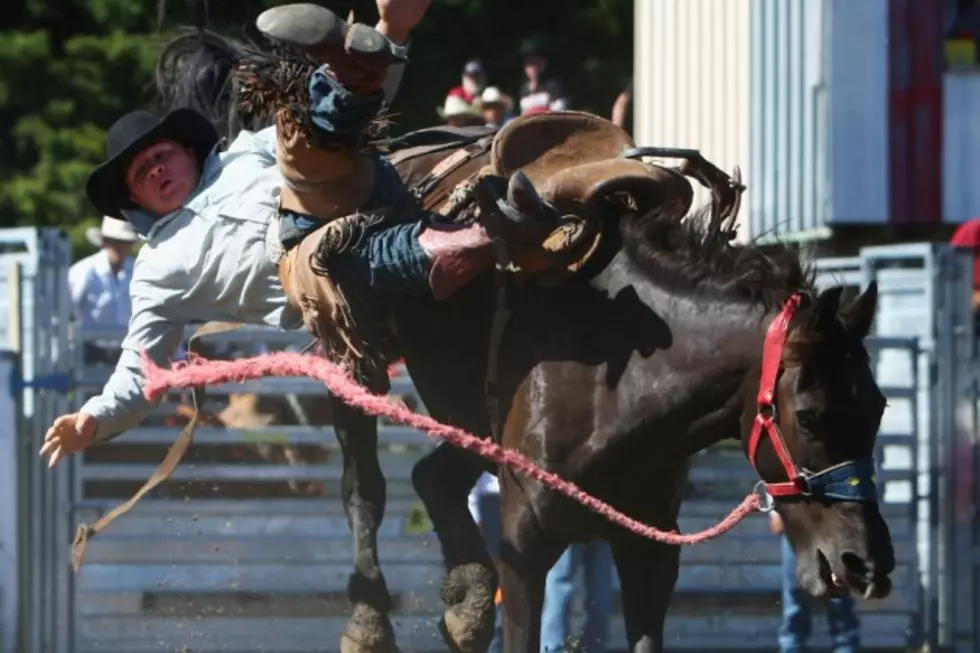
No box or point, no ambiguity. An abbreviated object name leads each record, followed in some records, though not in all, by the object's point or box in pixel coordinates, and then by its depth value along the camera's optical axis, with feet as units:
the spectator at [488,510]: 51.90
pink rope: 34.81
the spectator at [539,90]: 70.08
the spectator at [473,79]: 77.82
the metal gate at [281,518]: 50.80
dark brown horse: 32.76
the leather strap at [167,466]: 40.83
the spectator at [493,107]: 64.18
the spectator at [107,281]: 59.52
